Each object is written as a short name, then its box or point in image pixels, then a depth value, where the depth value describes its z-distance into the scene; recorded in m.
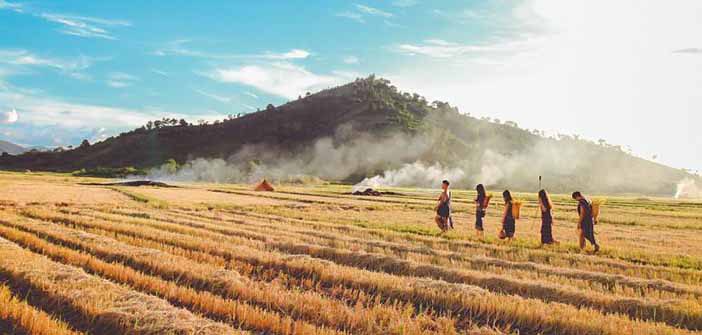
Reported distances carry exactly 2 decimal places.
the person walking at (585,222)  17.88
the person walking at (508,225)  19.92
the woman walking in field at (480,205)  21.69
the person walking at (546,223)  18.80
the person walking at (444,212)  22.22
